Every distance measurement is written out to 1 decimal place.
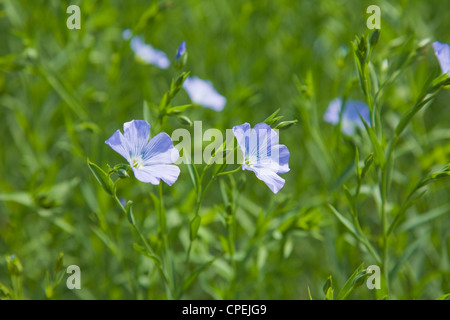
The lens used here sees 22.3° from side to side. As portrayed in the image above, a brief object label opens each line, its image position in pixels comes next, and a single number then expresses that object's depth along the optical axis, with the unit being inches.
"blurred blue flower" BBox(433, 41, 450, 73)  14.3
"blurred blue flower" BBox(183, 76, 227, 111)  18.2
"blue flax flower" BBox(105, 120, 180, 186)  13.4
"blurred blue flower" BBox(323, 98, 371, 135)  17.7
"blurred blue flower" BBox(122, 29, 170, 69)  18.6
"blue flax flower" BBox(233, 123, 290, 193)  13.5
